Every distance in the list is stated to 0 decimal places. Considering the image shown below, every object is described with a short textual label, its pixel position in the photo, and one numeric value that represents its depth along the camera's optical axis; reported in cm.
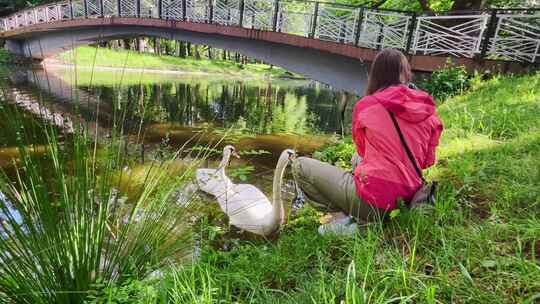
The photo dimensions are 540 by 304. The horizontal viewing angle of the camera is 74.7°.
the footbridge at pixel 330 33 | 713
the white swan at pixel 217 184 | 419
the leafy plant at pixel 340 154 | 535
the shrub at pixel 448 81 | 687
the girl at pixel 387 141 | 212
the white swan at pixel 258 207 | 356
